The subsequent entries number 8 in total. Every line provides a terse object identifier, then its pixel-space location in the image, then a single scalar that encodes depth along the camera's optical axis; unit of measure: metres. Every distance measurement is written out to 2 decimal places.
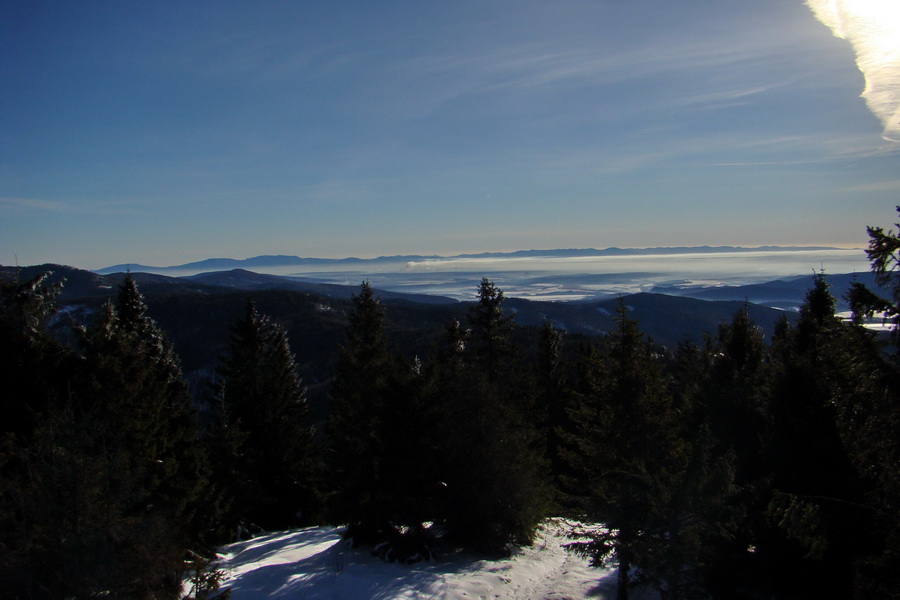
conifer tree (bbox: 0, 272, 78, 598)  8.92
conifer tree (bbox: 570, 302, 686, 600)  12.28
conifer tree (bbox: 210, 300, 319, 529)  27.38
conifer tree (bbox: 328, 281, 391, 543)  17.11
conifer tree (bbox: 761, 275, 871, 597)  11.65
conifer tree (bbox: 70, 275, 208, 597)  9.24
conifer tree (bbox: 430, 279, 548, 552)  16.27
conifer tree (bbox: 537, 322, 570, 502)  27.80
